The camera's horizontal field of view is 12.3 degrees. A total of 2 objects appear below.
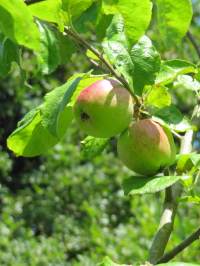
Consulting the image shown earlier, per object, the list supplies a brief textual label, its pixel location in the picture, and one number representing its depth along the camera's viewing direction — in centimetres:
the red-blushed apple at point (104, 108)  91
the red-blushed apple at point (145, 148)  94
